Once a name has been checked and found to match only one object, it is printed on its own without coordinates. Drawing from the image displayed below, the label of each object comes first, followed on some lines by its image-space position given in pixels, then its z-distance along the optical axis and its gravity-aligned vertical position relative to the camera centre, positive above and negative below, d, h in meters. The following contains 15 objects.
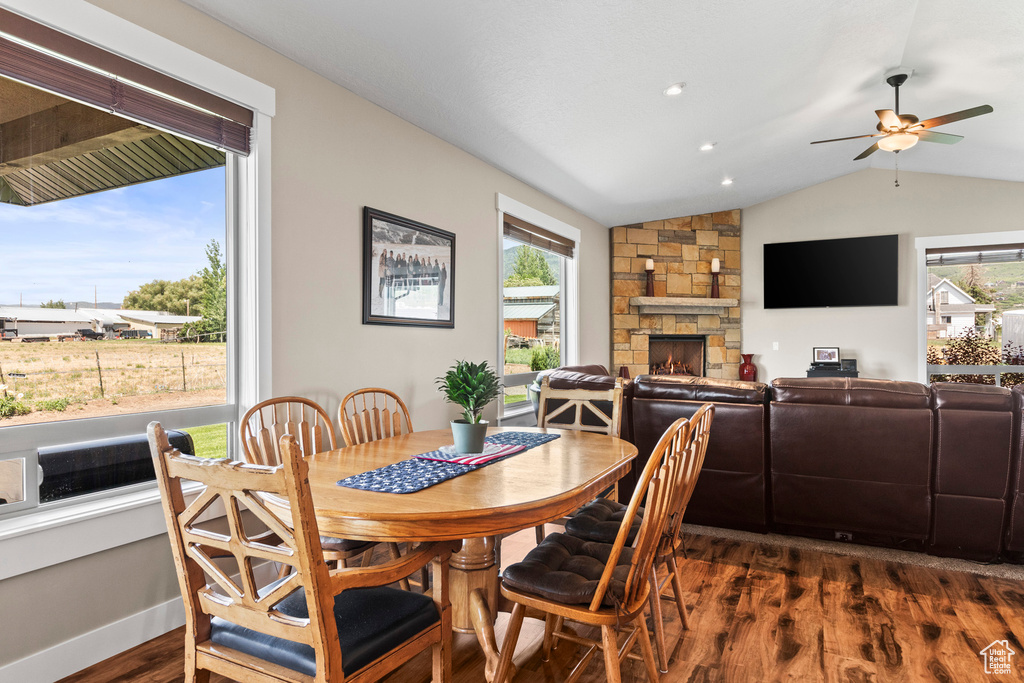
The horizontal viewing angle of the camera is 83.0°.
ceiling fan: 4.08 +1.55
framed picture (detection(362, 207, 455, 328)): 3.23 +0.42
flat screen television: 6.57 +0.79
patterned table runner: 1.62 -0.41
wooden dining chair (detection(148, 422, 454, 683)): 1.13 -0.58
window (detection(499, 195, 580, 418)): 4.90 +0.41
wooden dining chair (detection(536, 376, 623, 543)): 2.66 -0.31
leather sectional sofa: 2.75 -0.60
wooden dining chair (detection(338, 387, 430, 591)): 2.60 -0.39
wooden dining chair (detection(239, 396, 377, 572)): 2.24 -0.39
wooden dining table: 1.39 -0.42
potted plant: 2.05 -0.19
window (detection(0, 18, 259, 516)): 1.90 +0.27
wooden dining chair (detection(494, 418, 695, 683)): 1.50 -0.66
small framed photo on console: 6.77 -0.17
